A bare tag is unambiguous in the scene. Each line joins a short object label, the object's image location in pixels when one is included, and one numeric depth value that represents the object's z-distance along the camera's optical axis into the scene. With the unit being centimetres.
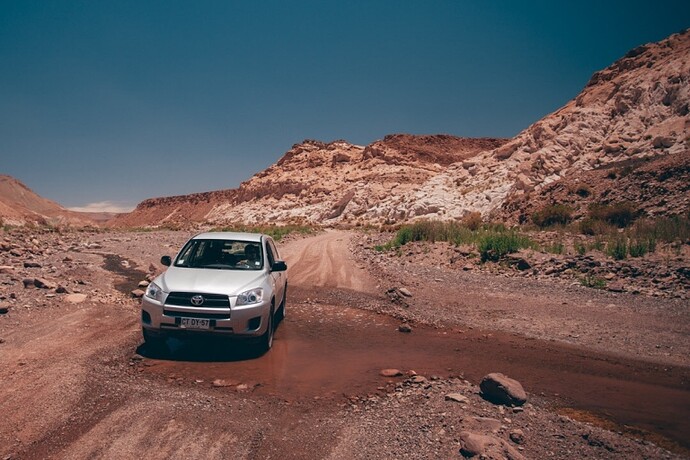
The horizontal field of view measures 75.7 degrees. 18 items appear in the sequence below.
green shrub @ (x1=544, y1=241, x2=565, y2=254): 1483
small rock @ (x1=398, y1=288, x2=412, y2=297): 1099
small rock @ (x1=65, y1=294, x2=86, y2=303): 895
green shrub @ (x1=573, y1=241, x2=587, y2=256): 1417
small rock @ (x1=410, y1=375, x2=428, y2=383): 554
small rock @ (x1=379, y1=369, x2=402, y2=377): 584
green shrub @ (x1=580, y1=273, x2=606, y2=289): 1128
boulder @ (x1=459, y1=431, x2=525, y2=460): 364
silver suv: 595
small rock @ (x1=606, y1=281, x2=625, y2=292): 1079
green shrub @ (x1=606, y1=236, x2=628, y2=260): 1322
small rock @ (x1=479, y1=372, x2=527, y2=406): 480
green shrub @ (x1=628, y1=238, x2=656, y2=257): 1312
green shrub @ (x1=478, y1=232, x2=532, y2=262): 1499
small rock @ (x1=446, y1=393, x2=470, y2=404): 486
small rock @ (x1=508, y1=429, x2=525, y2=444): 403
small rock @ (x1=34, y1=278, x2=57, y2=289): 952
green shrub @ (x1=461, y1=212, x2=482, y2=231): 2597
